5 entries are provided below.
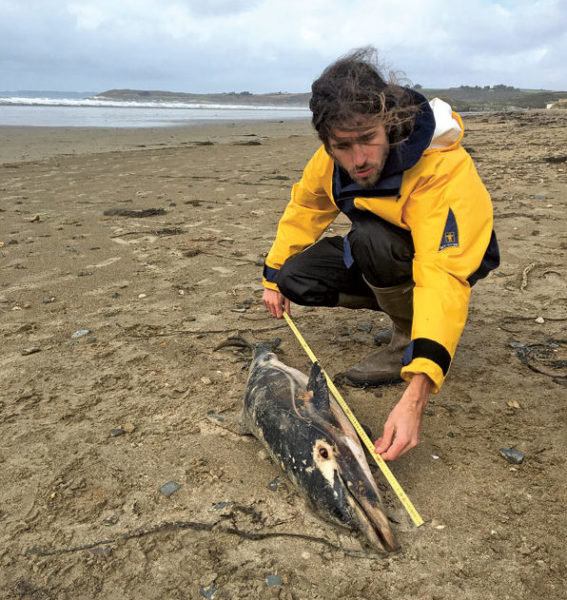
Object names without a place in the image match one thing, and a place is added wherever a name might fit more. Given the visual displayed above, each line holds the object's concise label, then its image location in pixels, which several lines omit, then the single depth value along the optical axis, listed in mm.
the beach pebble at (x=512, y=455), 2547
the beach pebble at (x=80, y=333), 3879
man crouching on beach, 2092
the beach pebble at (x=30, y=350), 3643
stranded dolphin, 2078
